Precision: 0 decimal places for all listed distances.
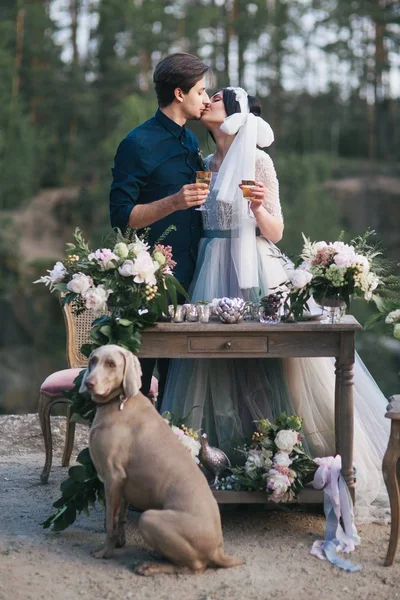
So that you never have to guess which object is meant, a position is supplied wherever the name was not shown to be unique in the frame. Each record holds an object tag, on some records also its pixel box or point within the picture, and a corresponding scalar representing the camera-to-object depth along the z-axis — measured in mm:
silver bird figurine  4758
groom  4996
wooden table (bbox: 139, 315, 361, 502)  4598
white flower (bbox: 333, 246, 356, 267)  4594
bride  4973
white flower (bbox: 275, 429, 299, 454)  4730
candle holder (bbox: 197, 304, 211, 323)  4703
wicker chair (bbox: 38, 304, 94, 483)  6043
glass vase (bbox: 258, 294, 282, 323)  4703
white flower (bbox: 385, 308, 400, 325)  4660
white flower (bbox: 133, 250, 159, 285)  4473
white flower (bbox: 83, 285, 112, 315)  4477
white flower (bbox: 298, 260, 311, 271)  4719
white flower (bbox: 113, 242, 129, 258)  4539
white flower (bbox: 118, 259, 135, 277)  4473
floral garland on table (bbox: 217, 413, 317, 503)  4668
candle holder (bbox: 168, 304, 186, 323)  4695
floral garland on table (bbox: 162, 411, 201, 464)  4687
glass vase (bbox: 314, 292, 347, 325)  4664
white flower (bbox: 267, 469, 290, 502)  4621
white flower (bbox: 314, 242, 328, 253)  4708
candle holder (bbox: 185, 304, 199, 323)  4715
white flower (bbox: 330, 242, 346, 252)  4660
